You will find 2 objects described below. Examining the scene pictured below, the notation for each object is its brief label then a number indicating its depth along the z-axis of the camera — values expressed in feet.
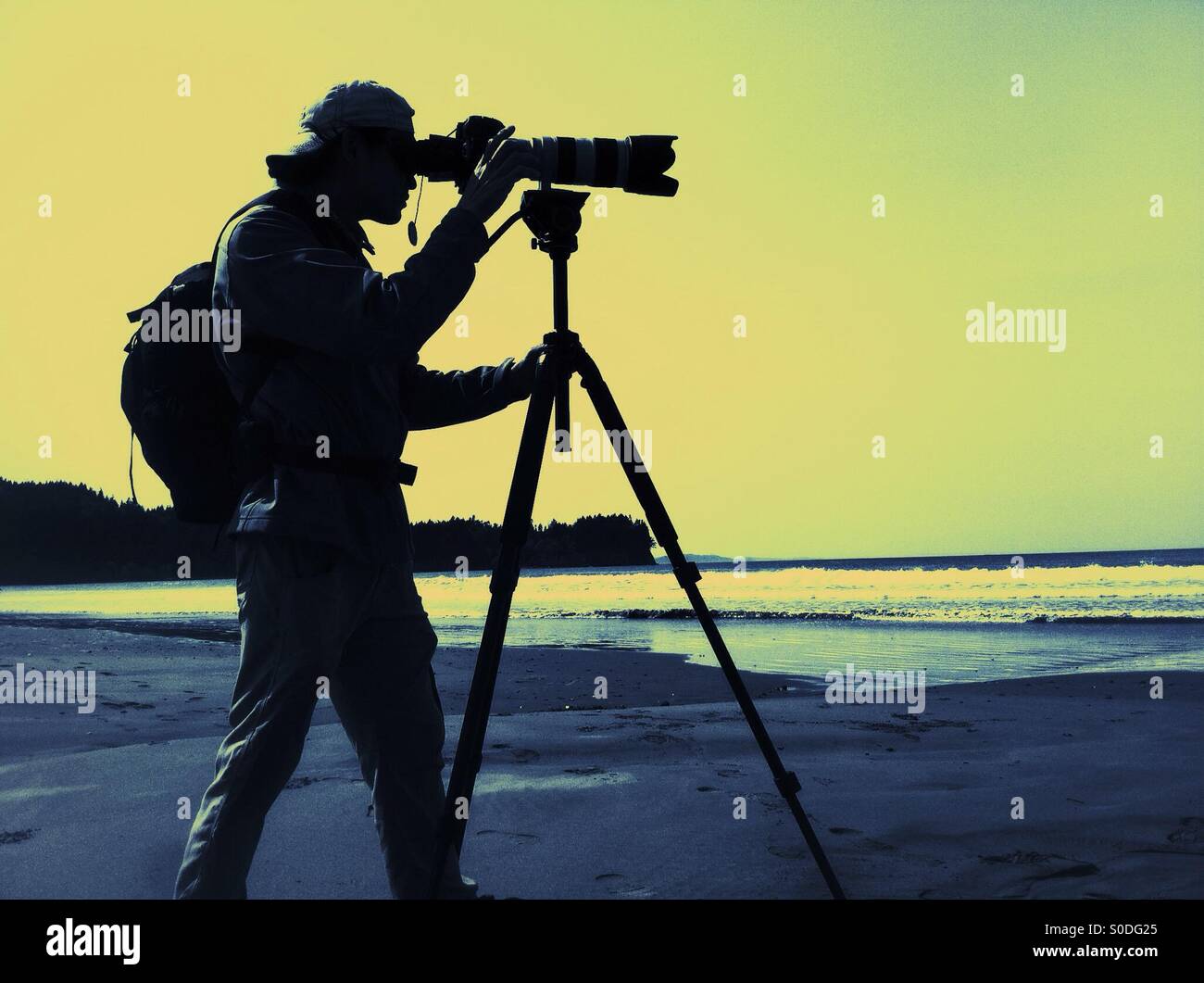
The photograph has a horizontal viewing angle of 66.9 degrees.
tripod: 6.80
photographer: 6.03
